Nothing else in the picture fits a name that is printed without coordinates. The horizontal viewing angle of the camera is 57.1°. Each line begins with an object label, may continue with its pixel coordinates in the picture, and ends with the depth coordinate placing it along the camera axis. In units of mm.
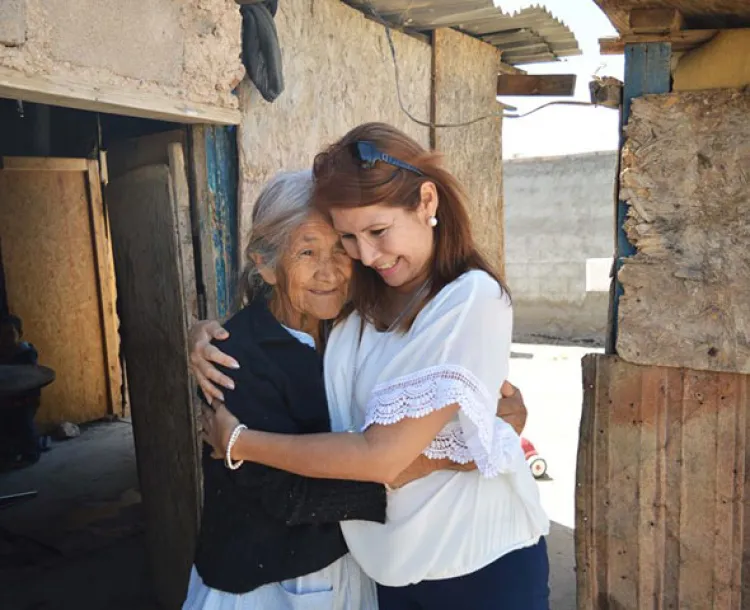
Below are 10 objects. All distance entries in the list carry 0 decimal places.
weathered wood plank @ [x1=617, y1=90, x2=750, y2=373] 2273
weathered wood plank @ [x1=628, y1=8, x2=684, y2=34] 2277
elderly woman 1484
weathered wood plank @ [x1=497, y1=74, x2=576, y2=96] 5535
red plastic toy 5430
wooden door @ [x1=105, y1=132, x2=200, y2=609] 3129
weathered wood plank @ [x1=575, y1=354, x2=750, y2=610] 2369
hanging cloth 3270
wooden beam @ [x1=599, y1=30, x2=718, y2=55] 2347
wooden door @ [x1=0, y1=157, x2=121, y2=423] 6621
